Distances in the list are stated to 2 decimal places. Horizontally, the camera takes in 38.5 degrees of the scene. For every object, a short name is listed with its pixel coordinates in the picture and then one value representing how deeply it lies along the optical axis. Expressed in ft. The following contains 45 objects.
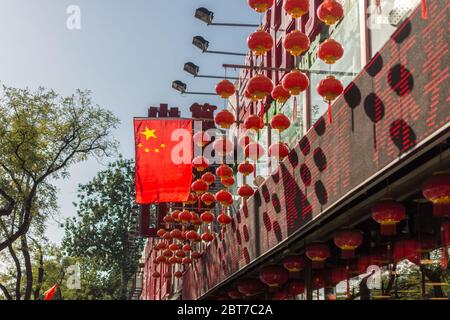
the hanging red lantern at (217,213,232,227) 53.31
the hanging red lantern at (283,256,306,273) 41.29
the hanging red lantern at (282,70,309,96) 31.01
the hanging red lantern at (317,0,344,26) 28.43
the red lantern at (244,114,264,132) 39.52
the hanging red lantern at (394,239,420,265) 29.55
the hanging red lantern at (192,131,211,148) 45.55
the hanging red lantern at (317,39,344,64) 28.30
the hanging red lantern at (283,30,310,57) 30.71
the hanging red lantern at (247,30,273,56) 32.27
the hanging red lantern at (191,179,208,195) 52.29
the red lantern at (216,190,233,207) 48.91
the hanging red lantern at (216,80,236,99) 39.47
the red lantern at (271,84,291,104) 34.94
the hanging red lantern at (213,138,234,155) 45.50
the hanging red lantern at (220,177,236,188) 46.99
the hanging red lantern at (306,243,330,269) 36.55
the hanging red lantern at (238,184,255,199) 45.78
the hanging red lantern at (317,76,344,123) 27.99
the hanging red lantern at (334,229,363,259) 30.81
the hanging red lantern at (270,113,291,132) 37.35
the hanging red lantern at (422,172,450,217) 22.07
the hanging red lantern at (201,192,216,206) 55.52
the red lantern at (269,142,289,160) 37.40
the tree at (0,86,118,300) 77.15
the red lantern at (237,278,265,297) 53.62
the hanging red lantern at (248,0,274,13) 32.37
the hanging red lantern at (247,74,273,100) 33.45
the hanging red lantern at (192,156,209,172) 48.83
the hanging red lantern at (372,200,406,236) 26.25
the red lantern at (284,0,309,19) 30.14
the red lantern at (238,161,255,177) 43.70
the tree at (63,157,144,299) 159.02
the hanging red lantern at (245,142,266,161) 41.86
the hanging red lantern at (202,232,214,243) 64.23
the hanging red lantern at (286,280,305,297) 49.33
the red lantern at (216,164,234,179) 46.52
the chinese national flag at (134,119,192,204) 52.80
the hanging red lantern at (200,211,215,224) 60.44
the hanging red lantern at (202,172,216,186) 53.11
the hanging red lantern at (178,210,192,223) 62.47
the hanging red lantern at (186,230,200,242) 65.67
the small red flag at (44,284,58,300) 85.61
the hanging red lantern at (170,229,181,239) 69.67
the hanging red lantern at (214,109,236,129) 41.14
